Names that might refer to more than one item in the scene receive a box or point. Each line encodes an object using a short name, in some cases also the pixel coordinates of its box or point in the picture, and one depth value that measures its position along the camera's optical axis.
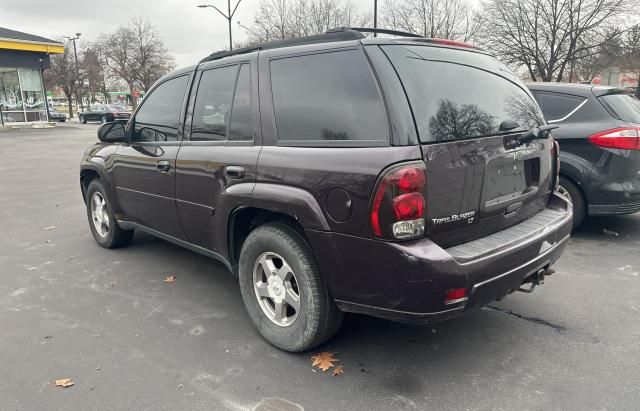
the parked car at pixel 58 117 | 40.13
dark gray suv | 4.89
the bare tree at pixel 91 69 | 51.41
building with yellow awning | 30.02
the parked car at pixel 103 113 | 35.34
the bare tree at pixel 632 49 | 28.48
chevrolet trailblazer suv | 2.44
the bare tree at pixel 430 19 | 36.53
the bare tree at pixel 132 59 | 54.72
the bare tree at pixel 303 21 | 37.09
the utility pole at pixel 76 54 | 50.53
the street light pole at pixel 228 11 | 23.45
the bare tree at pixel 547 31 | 28.67
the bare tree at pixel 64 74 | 50.16
